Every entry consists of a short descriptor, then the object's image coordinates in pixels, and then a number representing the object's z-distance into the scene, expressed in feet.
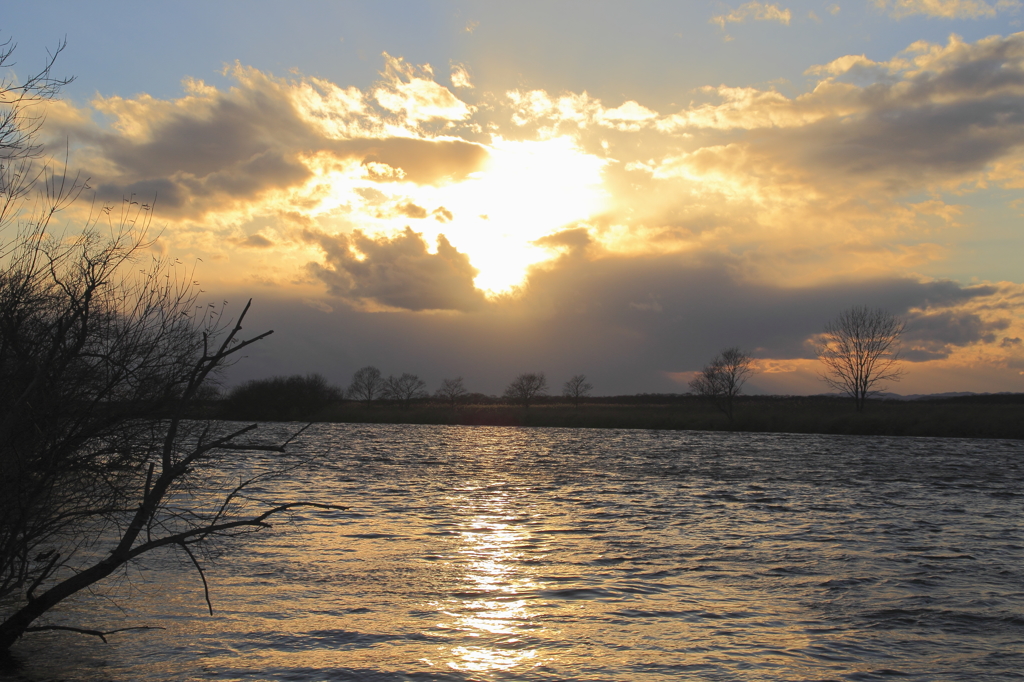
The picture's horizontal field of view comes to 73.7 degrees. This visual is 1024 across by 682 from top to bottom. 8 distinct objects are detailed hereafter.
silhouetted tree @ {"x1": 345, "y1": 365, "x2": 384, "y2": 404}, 564.71
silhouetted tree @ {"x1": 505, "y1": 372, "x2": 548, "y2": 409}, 488.85
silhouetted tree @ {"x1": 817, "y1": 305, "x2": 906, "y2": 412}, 244.22
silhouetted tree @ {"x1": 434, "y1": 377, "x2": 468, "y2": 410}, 527.60
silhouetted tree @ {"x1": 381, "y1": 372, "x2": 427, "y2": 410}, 556.43
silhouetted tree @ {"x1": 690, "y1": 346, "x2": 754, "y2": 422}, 257.34
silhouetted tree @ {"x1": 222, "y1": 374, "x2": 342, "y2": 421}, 334.65
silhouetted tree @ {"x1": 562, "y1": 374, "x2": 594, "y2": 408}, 497.87
